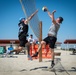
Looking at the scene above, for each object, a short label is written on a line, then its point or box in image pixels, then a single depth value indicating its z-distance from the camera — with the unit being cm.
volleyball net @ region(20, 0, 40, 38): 664
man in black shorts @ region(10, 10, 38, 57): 426
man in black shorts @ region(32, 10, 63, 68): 432
